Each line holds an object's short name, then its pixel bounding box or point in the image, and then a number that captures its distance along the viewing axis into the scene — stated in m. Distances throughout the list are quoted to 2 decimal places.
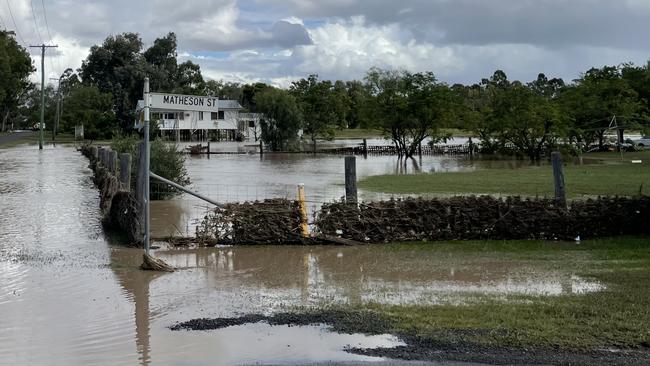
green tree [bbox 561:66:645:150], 47.19
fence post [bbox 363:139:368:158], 56.62
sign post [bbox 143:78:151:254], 10.62
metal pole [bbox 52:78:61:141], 95.31
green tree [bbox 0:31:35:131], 78.30
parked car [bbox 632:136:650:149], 56.54
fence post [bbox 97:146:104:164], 27.17
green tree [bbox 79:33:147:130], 95.81
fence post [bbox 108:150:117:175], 20.06
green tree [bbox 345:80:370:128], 58.47
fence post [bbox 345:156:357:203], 12.86
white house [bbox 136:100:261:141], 90.31
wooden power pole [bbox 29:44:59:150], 70.06
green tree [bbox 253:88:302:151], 65.31
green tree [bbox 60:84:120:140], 89.44
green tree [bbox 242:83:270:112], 109.56
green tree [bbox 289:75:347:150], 73.81
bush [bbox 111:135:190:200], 20.03
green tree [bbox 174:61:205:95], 105.18
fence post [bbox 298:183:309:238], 12.45
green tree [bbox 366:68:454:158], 54.00
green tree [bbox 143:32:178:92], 102.12
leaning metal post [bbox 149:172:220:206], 11.36
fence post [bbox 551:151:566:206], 12.67
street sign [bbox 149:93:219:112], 11.03
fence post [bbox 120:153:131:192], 15.19
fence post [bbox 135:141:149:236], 11.34
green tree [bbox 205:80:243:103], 112.47
